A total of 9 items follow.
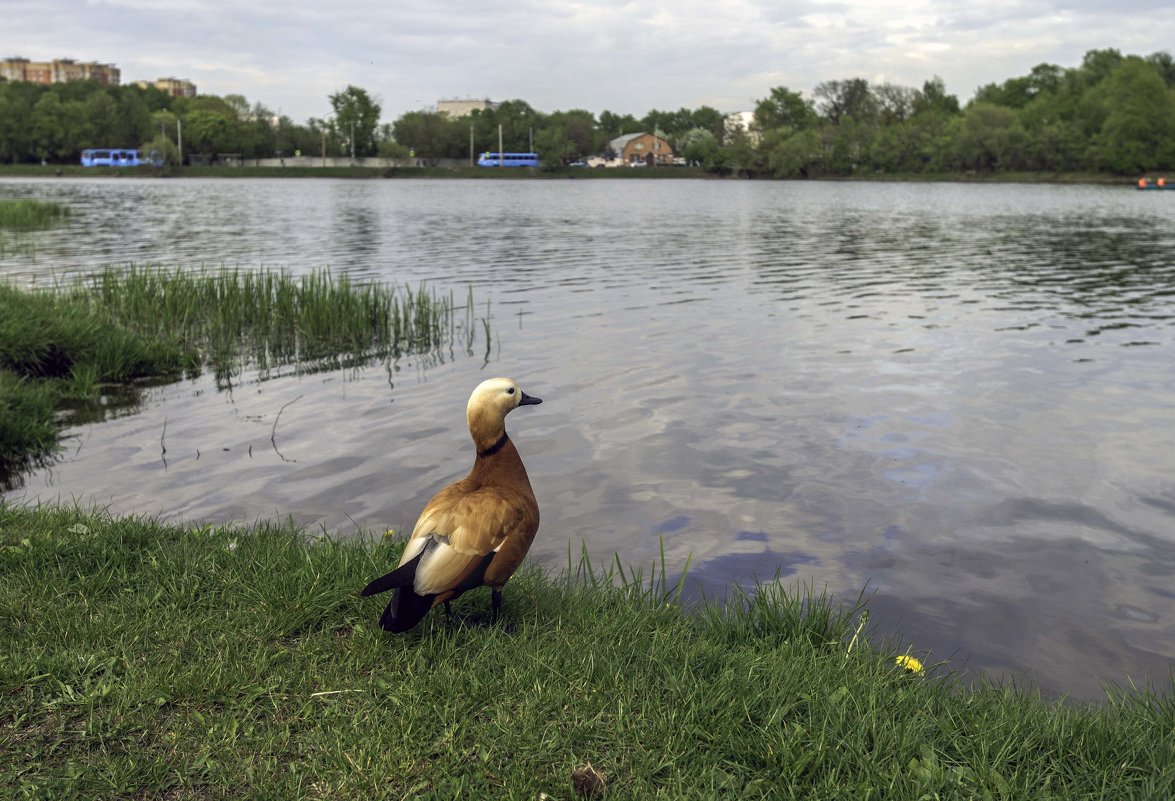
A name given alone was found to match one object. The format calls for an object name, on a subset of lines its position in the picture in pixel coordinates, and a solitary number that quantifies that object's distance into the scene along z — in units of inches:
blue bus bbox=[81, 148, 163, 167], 6385.8
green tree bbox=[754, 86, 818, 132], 7381.9
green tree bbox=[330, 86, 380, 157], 7357.3
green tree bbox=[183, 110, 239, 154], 6934.1
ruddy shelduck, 171.2
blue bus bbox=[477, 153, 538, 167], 7239.2
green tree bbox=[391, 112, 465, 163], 7465.6
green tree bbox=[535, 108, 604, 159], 7141.7
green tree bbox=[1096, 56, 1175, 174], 4441.4
